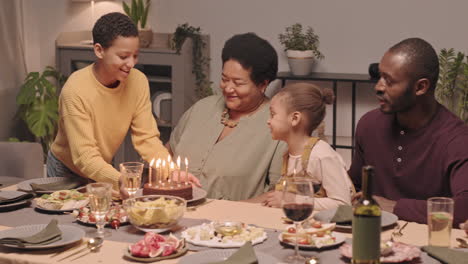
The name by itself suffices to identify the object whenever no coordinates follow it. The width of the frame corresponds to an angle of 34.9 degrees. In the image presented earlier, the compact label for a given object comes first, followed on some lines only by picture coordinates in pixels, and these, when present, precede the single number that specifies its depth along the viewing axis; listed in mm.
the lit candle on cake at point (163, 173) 2750
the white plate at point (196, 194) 2732
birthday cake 2637
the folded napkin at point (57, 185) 2854
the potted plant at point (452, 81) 5309
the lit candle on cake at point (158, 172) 2663
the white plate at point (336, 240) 2176
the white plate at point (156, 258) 2100
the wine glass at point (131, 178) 2484
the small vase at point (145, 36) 5891
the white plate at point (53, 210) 2607
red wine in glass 2025
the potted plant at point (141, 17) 5887
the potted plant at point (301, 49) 5641
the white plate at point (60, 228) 2207
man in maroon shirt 2914
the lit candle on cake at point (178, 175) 2698
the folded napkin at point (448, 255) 2039
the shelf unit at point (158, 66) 5820
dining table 2148
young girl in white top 2854
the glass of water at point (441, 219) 2164
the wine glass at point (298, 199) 2027
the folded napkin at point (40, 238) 2199
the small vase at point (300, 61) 5633
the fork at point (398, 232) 2336
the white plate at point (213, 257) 2055
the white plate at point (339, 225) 2385
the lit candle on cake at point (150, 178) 2686
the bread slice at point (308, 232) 2229
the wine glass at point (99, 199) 2252
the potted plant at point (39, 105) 5727
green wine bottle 1716
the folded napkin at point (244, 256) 1995
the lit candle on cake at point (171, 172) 2682
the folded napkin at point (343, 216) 2387
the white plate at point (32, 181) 2914
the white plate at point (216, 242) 2207
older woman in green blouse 3240
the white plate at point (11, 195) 2660
